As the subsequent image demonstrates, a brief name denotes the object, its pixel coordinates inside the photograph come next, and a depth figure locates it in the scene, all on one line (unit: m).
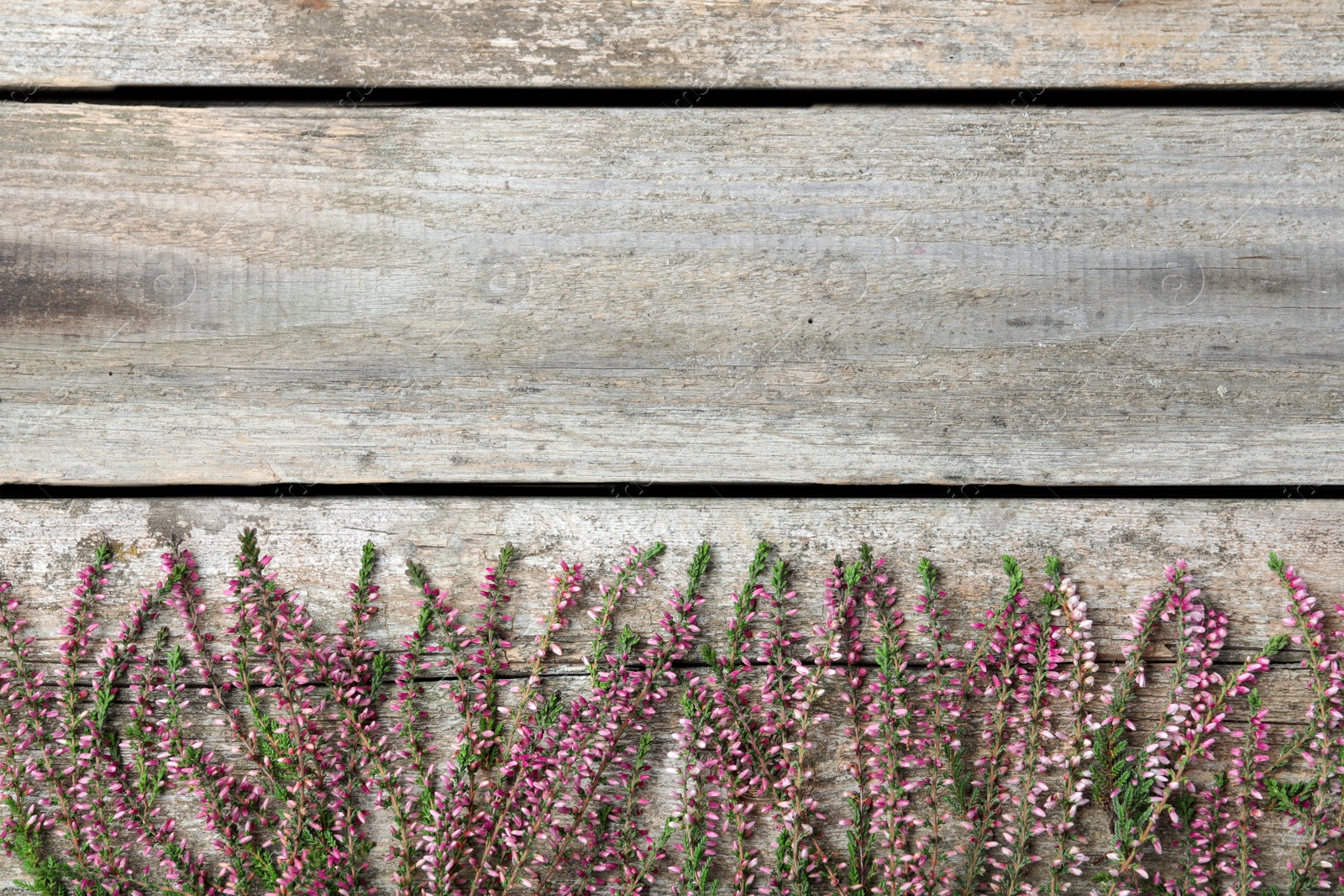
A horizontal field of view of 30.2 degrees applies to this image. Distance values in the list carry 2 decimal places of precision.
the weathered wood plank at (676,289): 0.80
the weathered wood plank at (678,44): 0.80
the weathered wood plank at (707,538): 0.80
